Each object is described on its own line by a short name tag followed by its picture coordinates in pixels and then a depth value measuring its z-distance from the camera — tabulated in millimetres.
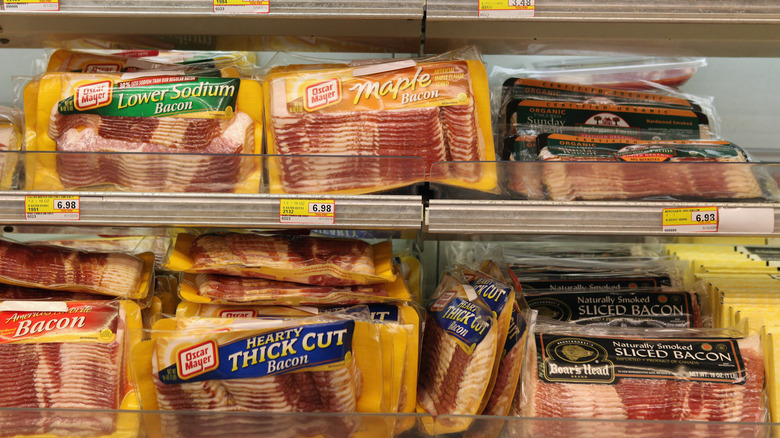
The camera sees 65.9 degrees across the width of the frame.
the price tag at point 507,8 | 1379
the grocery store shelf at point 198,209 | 1369
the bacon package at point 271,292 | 1491
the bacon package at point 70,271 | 1507
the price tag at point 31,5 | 1379
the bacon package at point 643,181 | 1378
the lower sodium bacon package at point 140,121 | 1427
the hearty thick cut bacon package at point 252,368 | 1339
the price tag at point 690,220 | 1378
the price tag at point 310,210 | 1366
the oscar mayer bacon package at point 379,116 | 1505
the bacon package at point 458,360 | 1422
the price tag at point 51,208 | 1369
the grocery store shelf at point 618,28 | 1381
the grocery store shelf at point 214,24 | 1384
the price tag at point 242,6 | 1379
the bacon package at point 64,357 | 1415
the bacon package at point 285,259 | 1486
